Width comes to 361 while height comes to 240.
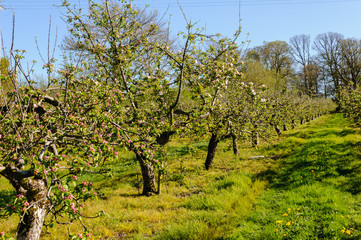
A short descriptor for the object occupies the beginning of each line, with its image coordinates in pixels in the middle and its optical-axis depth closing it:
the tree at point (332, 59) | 60.34
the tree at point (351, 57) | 56.00
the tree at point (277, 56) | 59.16
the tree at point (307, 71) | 68.81
